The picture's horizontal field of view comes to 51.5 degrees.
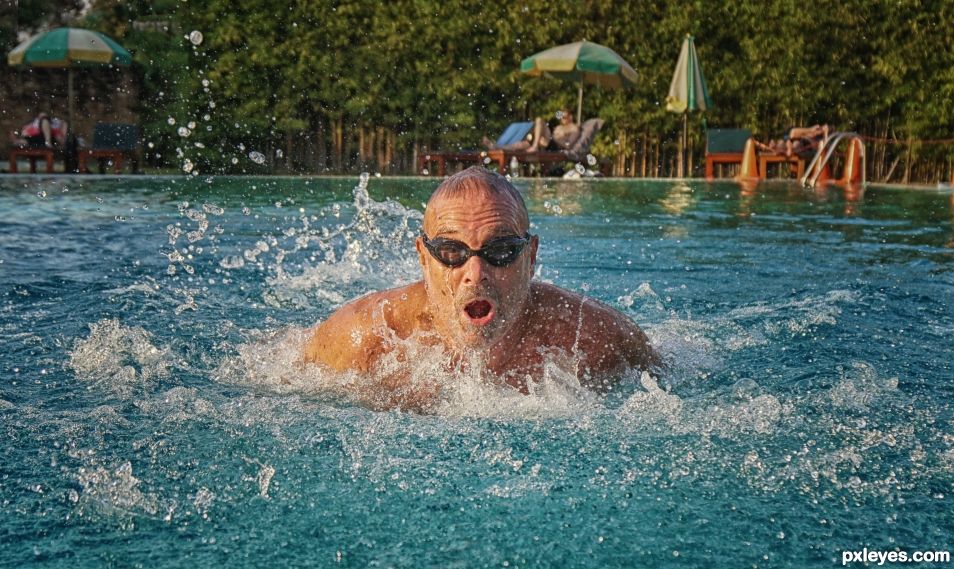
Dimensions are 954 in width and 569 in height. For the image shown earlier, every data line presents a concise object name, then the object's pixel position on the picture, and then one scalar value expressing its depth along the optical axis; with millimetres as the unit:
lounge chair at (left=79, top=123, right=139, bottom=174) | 17664
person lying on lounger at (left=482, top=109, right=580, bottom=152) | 18250
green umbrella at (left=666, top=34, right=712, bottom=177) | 18094
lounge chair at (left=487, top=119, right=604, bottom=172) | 17500
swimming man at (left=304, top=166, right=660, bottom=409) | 3352
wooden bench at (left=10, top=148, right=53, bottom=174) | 16859
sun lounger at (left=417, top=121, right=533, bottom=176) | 18062
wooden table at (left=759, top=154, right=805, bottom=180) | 17844
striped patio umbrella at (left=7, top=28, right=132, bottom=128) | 17328
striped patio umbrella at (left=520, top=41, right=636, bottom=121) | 17516
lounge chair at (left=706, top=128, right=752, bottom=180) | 18625
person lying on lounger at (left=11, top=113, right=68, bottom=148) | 17891
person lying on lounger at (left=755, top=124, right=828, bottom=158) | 17453
